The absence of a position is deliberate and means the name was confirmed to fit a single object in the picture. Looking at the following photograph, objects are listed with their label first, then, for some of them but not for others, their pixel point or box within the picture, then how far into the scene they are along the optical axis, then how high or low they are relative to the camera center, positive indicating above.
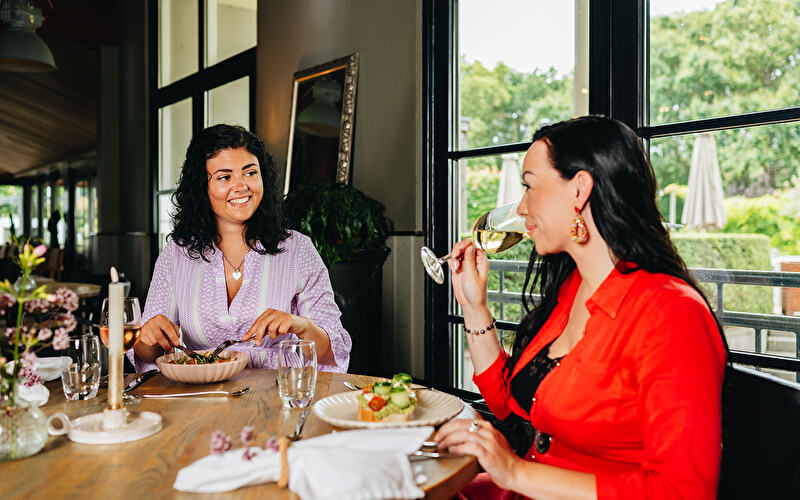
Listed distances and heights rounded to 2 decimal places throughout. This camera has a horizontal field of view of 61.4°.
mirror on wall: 4.01 +0.77
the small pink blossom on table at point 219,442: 1.02 -0.30
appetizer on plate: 1.30 -0.31
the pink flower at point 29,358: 1.06 -0.18
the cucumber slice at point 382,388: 1.33 -0.28
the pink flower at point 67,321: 1.06 -0.12
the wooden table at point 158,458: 1.01 -0.36
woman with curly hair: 2.14 -0.06
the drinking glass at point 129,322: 1.38 -0.16
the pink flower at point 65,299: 1.08 -0.09
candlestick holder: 1.21 -0.33
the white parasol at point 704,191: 2.38 +0.20
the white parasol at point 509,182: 3.18 +0.30
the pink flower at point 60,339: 1.05 -0.15
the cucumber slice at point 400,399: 1.31 -0.30
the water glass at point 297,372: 1.36 -0.26
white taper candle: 1.20 -0.17
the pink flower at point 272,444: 1.02 -0.30
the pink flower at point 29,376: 1.17 -0.23
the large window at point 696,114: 2.21 +0.49
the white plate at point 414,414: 1.24 -0.33
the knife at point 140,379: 1.62 -0.34
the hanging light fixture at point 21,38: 5.08 +1.58
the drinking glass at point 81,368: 1.51 -0.28
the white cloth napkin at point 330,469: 0.94 -0.33
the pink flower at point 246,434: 1.03 -0.29
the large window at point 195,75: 5.61 +1.58
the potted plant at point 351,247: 3.41 -0.01
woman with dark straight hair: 1.07 -0.20
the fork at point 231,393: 1.55 -0.34
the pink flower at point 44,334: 1.05 -0.14
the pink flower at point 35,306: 1.07 -0.10
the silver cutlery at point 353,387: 1.53 -0.34
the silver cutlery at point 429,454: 1.13 -0.35
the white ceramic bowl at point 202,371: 1.60 -0.30
